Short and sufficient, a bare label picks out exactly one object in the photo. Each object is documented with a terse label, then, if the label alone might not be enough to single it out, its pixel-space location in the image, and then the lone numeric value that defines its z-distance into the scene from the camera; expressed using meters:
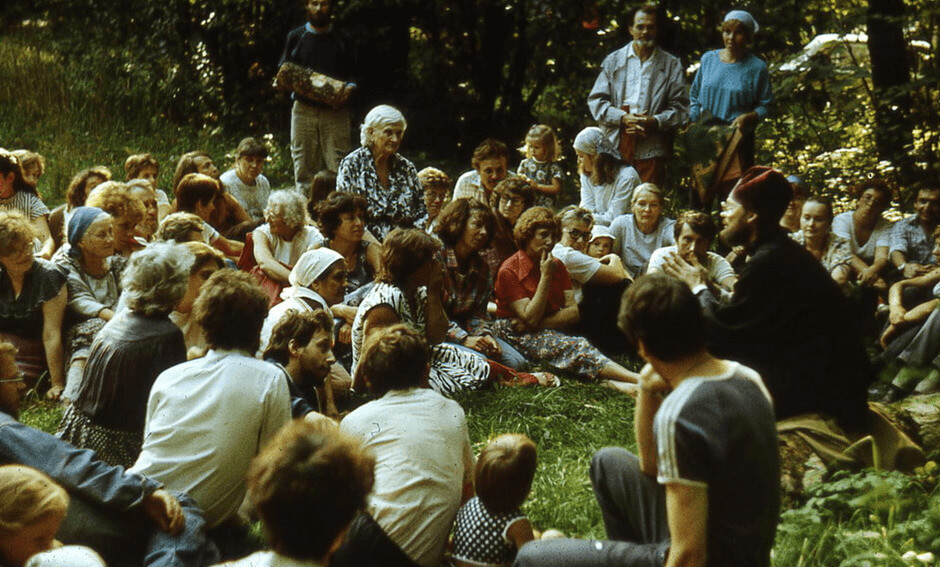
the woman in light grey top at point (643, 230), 7.98
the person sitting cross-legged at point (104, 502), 3.75
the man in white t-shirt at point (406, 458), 3.96
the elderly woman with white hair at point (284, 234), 7.21
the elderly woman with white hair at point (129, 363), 4.33
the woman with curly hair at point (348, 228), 6.91
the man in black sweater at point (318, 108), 9.84
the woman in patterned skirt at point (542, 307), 6.98
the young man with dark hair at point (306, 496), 2.61
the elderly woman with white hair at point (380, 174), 7.75
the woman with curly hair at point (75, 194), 7.80
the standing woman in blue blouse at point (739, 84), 8.79
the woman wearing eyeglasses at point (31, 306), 6.21
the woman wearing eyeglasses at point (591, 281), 7.37
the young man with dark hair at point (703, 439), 3.01
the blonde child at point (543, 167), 8.87
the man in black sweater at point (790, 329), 4.69
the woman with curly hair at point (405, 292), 5.78
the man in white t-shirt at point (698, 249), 7.06
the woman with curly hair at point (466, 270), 6.98
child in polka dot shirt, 4.03
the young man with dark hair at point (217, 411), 4.03
